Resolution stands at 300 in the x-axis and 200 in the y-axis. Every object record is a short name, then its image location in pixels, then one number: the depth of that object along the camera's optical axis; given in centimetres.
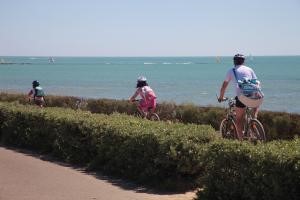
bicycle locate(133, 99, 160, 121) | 1437
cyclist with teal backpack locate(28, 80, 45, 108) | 2122
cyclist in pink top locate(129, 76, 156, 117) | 1451
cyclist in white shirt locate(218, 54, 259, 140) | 1007
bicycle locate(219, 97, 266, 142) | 990
